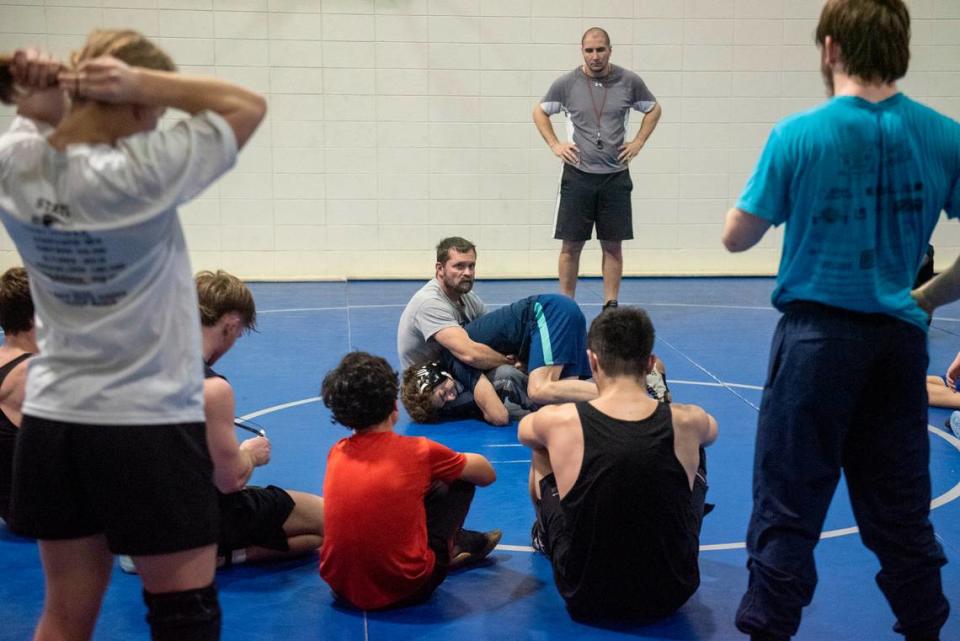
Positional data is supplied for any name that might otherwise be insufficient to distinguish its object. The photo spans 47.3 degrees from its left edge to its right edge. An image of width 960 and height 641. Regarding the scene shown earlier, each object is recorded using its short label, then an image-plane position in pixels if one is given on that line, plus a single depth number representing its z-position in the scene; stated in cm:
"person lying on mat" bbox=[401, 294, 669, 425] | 610
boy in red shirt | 379
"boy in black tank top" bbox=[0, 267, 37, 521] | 412
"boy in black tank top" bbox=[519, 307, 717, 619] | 359
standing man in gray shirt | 942
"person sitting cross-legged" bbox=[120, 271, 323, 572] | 339
